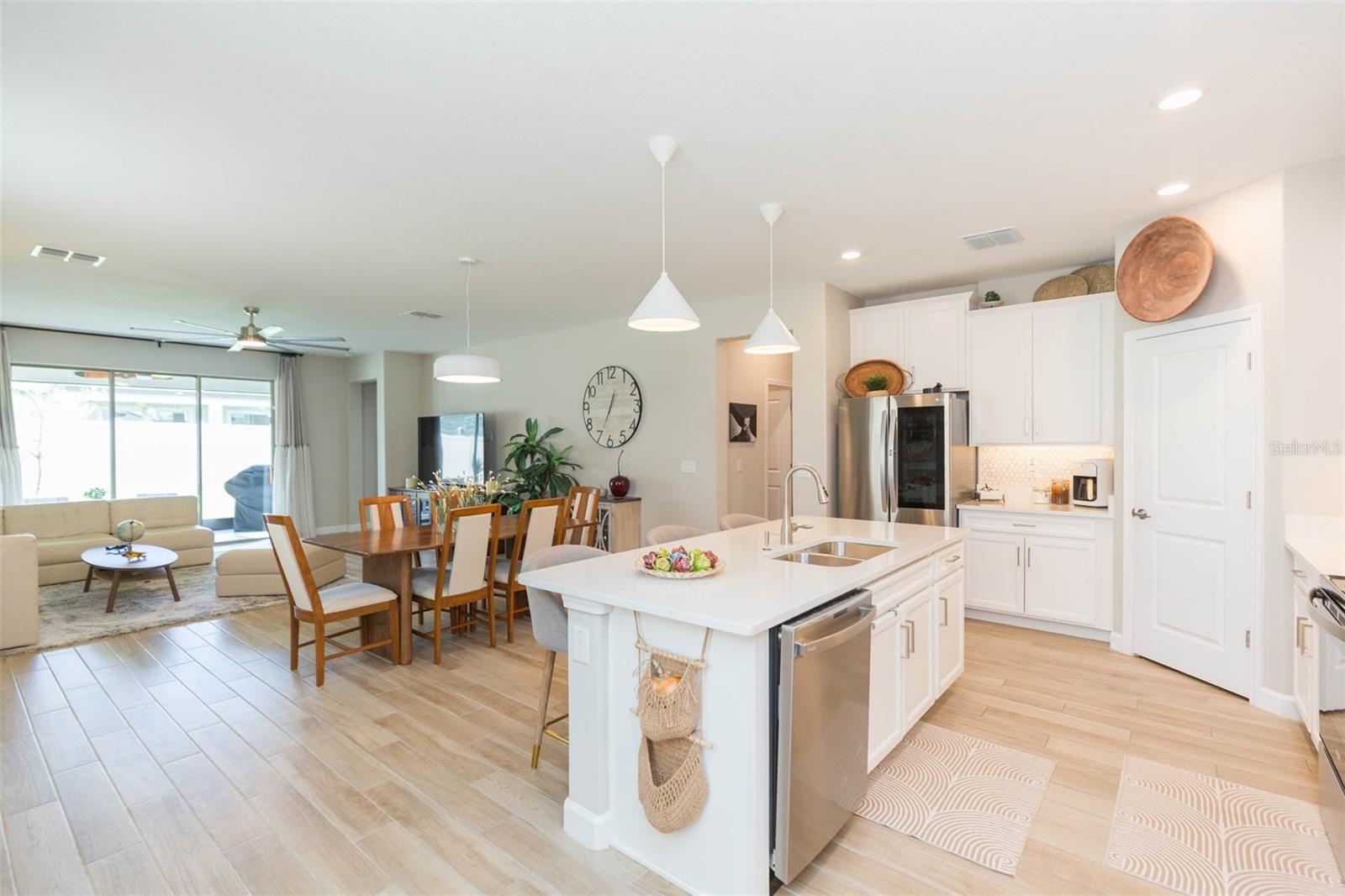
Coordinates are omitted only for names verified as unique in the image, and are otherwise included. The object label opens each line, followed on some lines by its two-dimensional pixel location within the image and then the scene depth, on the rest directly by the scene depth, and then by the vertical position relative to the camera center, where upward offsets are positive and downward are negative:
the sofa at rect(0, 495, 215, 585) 5.97 -0.81
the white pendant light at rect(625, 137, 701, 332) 2.64 +0.59
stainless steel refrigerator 4.66 -0.11
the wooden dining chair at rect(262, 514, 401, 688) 3.54 -0.90
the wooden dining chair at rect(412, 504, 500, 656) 3.90 -0.80
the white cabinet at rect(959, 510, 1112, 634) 4.14 -0.84
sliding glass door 7.02 +0.13
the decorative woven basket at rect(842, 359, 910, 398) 5.02 +0.56
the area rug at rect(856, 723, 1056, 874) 2.16 -1.35
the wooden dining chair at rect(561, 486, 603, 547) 5.14 -0.55
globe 5.36 -0.70
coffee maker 4.36 -0.27
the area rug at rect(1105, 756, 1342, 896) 1.97 -1.36
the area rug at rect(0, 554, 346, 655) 4.55 -1.30
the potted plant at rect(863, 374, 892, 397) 5.00 +0.48
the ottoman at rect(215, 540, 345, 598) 5.45 -1.08
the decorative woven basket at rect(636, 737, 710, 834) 1.86 -1.02
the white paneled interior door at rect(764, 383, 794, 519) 7.31 +0.05
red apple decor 6.15 -0.39
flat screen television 7.74 +0.00
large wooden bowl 3.38 +0.98
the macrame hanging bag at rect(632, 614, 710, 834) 1.85 -0.90
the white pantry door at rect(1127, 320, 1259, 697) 3.25 -0.32
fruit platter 2.22 -0.43
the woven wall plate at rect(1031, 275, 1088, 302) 4.45 +1.12
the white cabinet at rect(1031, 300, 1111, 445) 4.27 +0.50
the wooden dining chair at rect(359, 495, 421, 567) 4.74 -0.50
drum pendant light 4.39 +0.56
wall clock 6.33 +0.41
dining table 3.86 -0.67
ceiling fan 5.58 +1.18
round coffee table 5.07 -0.94
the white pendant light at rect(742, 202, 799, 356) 3.29 +0.56
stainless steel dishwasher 1.84 -0.88
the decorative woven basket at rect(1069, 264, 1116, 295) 4.27 +1.15
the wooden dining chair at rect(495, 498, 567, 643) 4.34 -0.65
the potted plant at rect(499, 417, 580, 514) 6.69 -0.26
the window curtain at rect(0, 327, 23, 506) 6.61 +0.04
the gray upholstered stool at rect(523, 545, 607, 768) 2.46 -0.68
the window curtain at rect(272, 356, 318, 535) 8.72 -0.11
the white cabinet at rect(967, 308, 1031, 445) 4.59 +0.51
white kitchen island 1.81 -0.75
